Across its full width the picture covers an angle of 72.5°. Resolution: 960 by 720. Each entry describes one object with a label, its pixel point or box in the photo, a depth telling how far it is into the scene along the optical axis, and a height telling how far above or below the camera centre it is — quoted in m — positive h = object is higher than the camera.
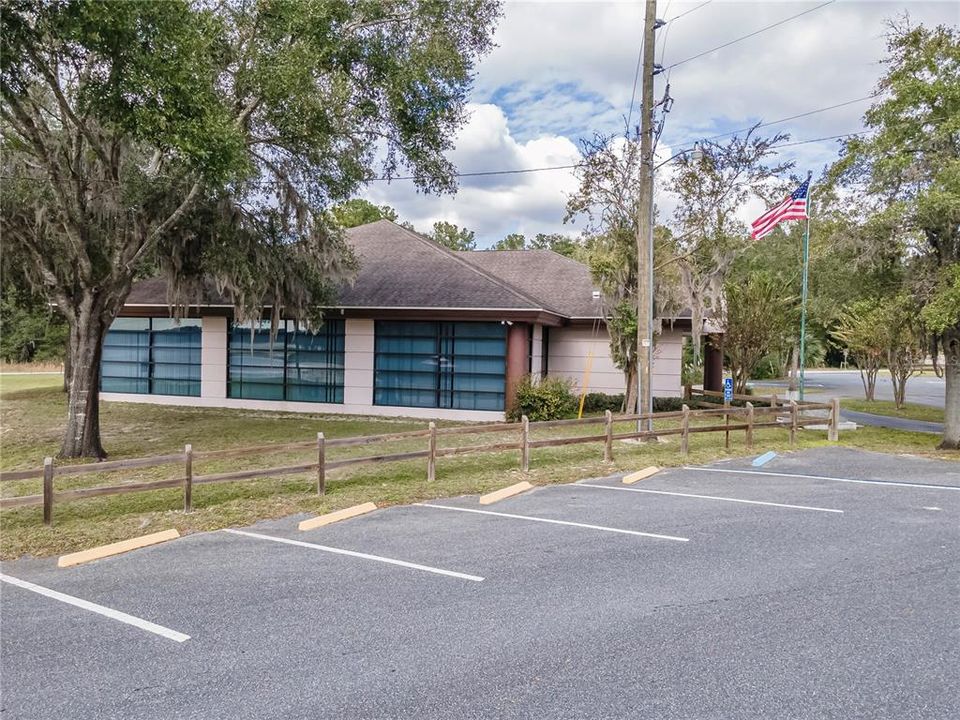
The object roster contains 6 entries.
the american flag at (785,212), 15.53 +3.54
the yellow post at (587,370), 21.28 -0.43
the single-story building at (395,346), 18.52 +0.21
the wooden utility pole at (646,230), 13.33 +2.67
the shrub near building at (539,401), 17.88 -1.25
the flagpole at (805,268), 17.99 +2.54
